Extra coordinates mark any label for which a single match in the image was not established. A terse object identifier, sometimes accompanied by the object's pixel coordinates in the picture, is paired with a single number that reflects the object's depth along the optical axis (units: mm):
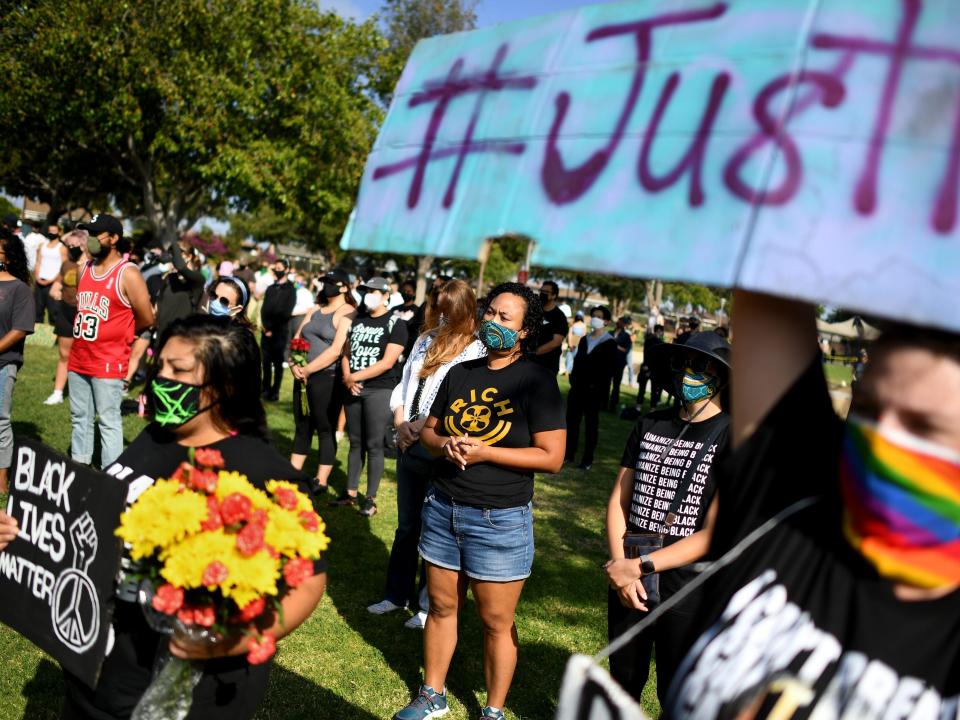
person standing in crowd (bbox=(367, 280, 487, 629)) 5086
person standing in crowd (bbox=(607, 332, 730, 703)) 3332
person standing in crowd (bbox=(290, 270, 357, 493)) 7289
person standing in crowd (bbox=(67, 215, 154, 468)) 6113
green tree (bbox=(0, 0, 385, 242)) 22328
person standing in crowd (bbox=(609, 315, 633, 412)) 14648
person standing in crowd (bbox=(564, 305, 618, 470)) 10109
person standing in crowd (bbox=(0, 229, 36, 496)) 5637
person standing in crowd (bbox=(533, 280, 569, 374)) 9273
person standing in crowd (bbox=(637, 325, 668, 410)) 15136
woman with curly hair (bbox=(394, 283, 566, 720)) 3834
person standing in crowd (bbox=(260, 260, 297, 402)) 11516
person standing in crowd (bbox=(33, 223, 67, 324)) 12751
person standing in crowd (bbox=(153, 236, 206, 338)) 9219
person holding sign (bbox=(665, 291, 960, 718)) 1408
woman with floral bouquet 2291
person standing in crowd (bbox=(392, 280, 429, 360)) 9570
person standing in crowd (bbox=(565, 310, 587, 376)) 17719
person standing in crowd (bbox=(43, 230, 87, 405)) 9492
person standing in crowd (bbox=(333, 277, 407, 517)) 6859
